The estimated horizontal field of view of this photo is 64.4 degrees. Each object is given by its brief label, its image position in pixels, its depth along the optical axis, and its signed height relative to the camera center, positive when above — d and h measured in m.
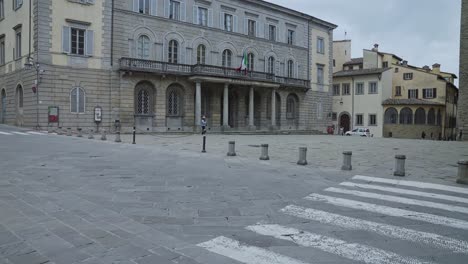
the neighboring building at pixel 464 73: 26.84 +4.23
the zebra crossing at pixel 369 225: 3.99 -1.33
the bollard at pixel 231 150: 13.73 -0.85
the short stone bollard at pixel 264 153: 12.71 -0.87
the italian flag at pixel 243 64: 34.81 +5.94
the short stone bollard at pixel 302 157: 11.66 -0.90
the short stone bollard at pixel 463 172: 8.55 -0.96
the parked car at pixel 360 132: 44.30 -0.37
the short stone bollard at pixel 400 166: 9.70 -0.95
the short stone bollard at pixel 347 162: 10.65 -0.95
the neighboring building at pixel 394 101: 45.50 +3.68
